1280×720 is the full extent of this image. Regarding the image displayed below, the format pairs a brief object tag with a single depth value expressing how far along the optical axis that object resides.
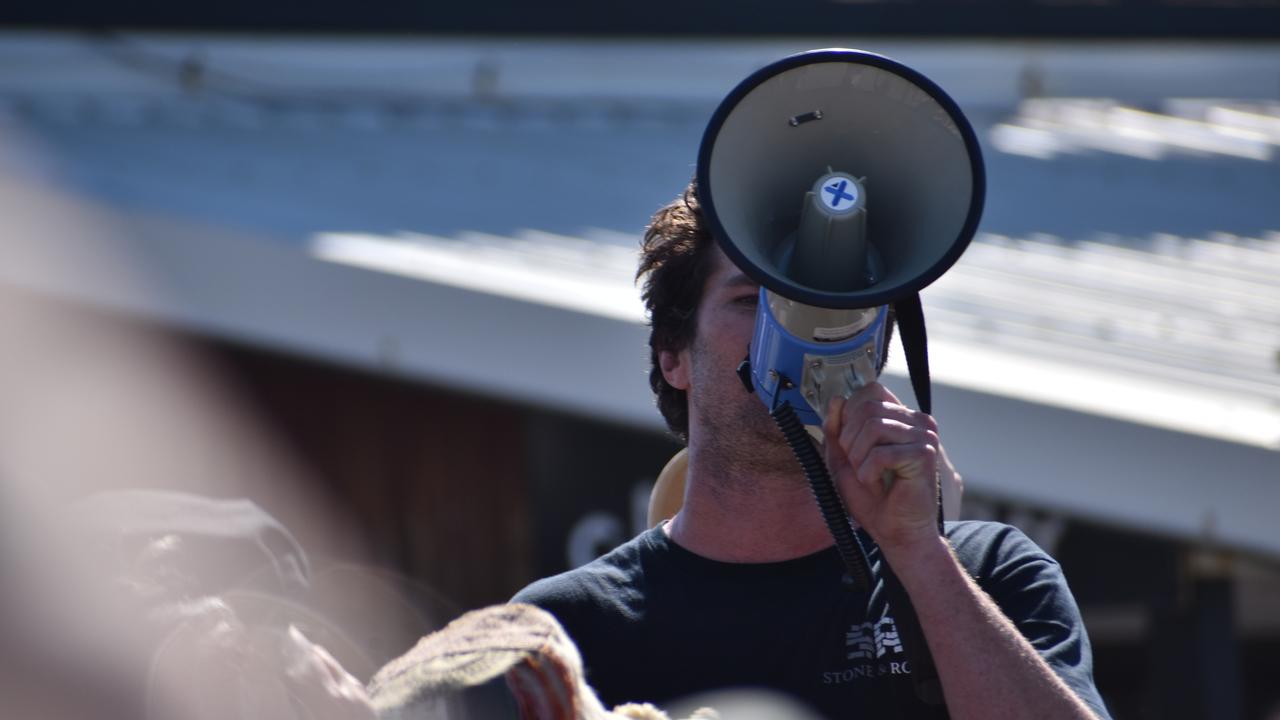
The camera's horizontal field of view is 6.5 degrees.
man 8.73
